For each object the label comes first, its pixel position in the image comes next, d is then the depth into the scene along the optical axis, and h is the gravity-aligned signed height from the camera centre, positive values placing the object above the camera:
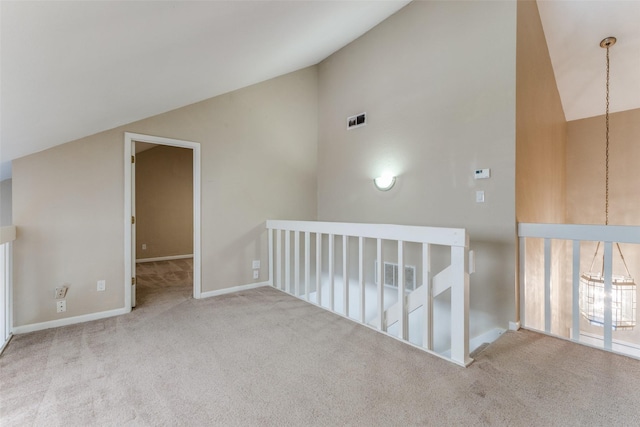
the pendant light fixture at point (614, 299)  2.69 -0.86
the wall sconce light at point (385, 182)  3.48 +0.39
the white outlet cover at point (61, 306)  2.63 -0.86
